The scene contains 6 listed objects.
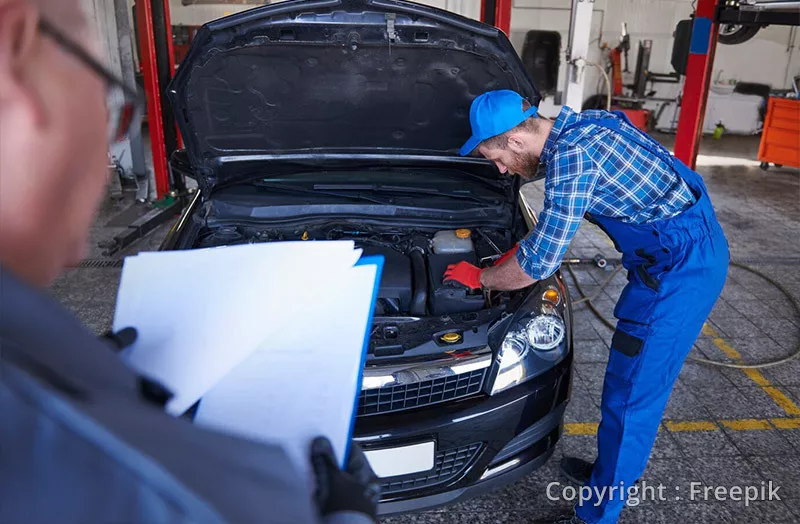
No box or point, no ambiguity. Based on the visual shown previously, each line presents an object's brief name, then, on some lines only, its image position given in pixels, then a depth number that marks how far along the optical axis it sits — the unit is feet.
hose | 11.18
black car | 6.70
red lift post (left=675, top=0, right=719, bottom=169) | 19.53
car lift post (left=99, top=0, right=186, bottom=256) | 18.61
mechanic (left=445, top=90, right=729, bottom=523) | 6.77
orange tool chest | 27.53
